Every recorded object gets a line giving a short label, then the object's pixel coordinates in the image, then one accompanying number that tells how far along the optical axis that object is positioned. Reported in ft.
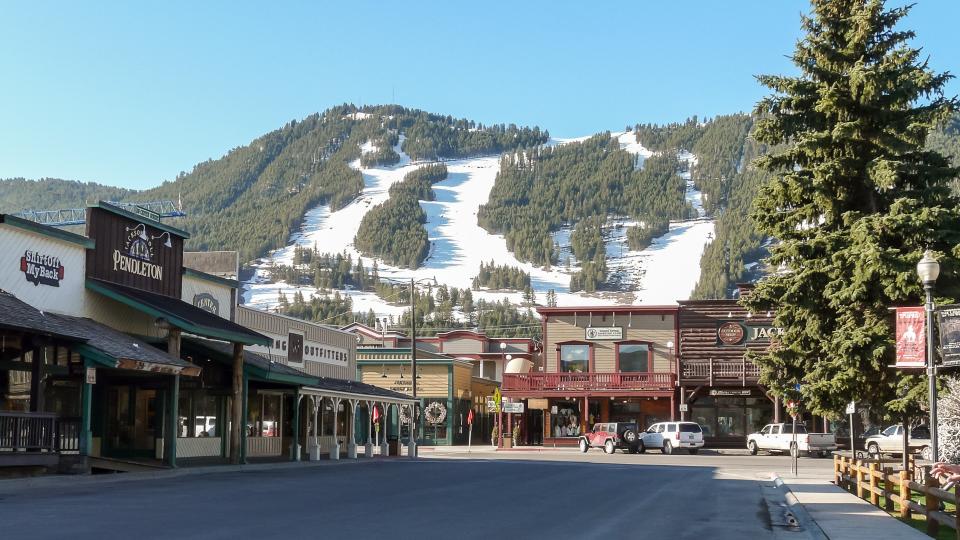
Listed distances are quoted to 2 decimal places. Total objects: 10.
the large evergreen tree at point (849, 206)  84.69
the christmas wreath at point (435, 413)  234.58
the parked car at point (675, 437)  185.57
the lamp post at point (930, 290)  62.80
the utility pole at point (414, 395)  157.38
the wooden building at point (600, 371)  212.43
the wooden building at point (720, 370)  207.72
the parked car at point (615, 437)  187.01
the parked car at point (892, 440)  174.91
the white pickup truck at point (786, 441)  174.13
